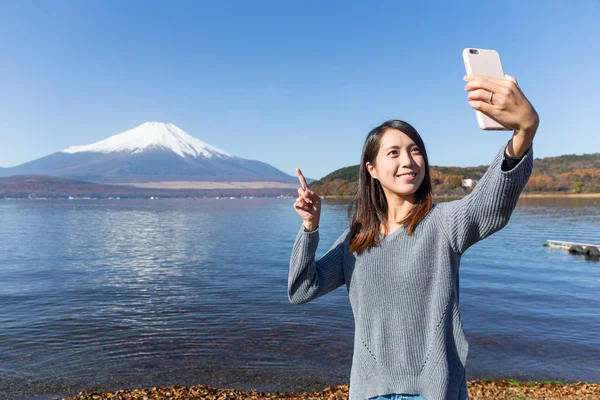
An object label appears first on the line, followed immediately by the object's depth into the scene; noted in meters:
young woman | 1.86
